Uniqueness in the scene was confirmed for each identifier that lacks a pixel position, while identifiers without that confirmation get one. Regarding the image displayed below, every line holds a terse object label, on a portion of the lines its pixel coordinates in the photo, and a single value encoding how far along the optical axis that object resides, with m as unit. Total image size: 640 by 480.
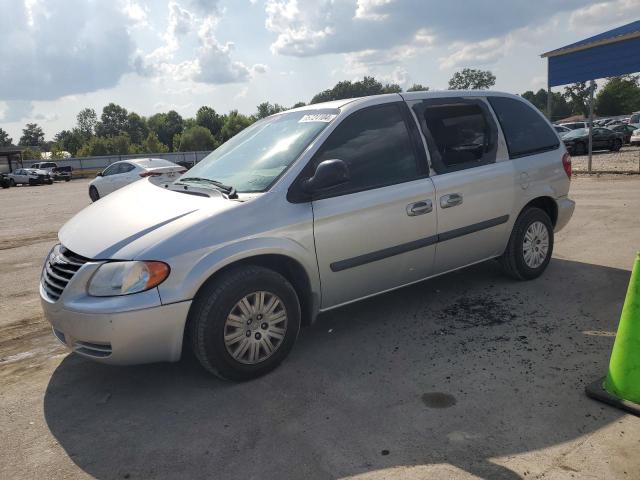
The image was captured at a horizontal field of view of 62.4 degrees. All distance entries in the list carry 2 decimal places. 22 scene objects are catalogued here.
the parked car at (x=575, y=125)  36.18
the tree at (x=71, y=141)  109.16
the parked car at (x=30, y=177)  38.69
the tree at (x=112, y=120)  136.12
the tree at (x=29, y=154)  76.19
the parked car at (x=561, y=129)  32.76
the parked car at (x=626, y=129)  30.98
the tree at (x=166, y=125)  135.00
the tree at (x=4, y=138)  128.62
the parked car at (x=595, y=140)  25.11
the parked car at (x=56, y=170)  46.12
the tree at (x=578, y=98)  87.31
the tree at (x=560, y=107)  100.81
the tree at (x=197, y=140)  93.81
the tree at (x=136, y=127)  134.88
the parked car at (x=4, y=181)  35.62
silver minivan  3.26
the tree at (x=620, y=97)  75.50
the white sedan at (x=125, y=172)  16.06
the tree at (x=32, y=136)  142.75
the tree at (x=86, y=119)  146.00
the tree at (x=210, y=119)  119.69
